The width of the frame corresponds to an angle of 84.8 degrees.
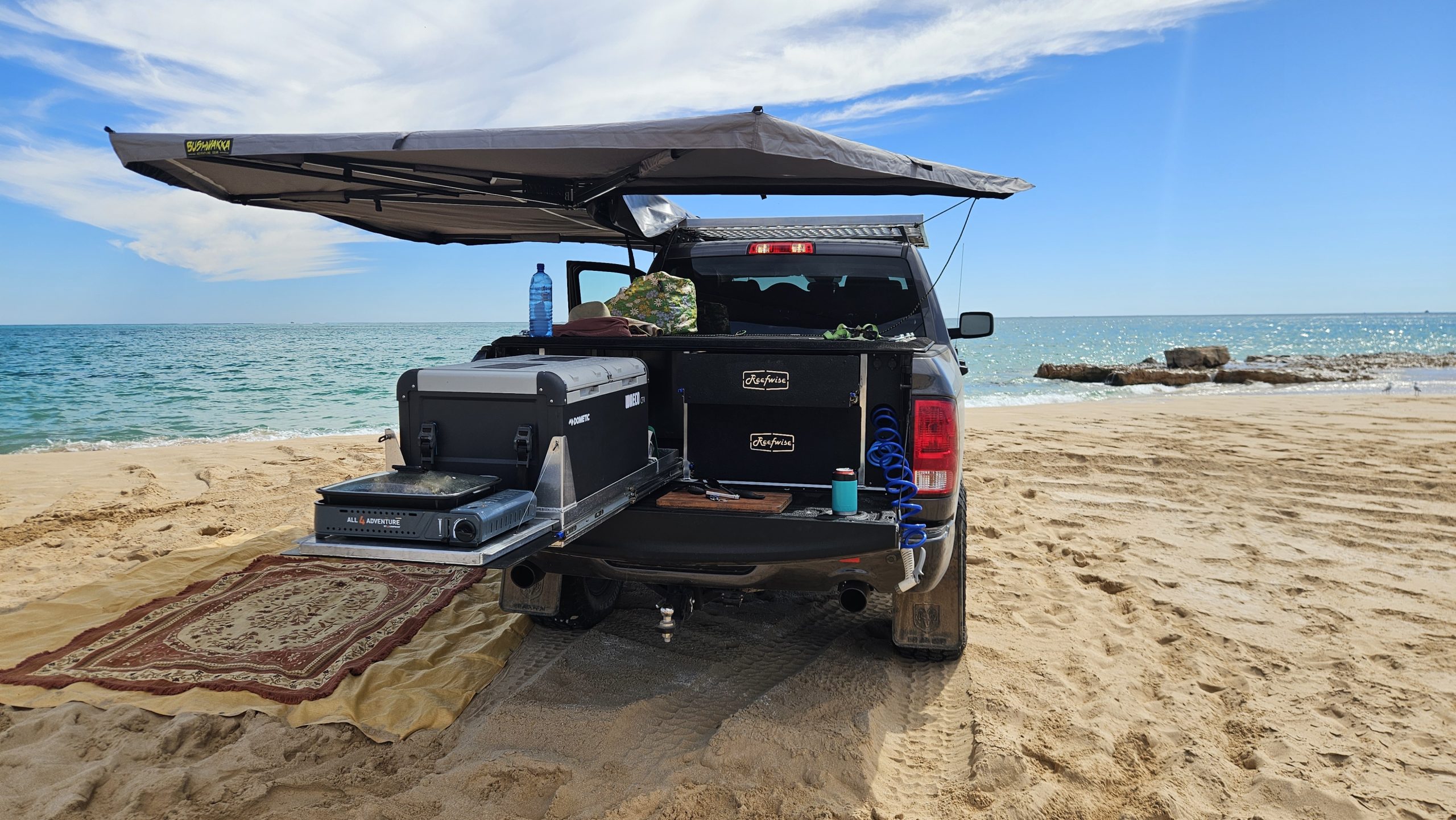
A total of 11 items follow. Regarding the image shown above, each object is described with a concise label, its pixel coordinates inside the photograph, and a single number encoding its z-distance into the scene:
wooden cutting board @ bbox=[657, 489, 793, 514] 3.02
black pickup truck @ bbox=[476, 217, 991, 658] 2.97
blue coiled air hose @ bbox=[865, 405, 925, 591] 3.04
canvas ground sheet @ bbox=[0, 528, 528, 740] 3.29
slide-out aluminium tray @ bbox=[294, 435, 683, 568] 2.29
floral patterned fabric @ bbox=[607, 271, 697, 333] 4.07
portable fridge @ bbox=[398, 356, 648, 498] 2.62
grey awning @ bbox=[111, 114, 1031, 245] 3.33
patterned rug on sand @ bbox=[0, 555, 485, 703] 3.55
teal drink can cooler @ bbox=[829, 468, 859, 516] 2.99
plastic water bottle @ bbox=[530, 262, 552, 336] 3.79
